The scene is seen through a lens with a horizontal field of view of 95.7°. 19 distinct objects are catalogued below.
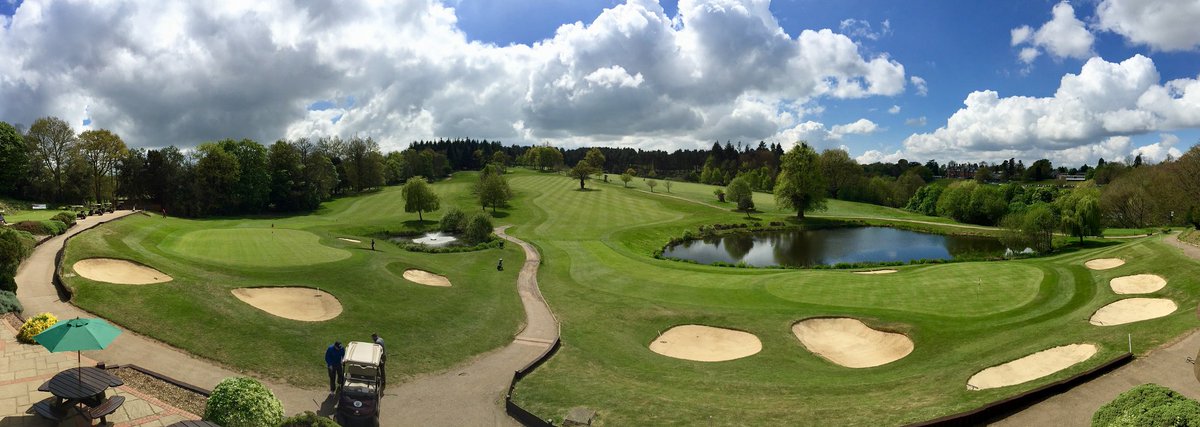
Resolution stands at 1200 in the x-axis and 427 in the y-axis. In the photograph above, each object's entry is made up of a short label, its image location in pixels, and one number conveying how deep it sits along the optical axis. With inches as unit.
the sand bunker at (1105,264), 1403.4
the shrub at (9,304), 787.4
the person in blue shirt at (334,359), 678.5
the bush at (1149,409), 402.6
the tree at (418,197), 2977.4
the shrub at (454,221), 2664.9
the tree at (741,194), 3944.4
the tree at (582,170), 4859.7
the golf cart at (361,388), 590.9
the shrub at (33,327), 701.3
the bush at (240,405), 487.2
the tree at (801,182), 3582.7
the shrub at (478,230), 2303.2
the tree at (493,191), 3388.3
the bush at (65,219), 1431.0
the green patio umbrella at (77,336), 512.7
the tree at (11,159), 2250.4
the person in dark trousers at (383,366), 684.9
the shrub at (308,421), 447.2
